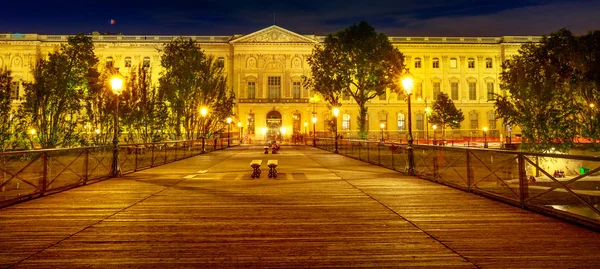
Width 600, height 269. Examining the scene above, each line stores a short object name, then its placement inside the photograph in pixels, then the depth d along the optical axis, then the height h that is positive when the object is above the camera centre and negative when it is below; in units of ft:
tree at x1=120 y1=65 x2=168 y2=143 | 106.83 +7.80
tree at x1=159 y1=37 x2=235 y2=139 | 115.14 +15.37
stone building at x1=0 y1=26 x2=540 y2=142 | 206.28 +36.72
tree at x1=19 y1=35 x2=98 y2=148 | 81.82 +8.70
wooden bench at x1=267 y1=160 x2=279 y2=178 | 41.96 -3.61
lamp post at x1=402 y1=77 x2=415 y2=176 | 43.93 -0.70
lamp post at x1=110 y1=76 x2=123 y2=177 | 42.86 +0.34
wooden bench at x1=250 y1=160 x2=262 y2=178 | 41.55 -3.43
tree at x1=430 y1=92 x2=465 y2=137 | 182.80 +10.20
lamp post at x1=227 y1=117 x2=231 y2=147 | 142.66 +1.48
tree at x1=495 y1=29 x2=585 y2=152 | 89.76 +8.96
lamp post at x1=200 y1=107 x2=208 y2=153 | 110.64 +6.89
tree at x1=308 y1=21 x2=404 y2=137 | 128.16 +24.72
